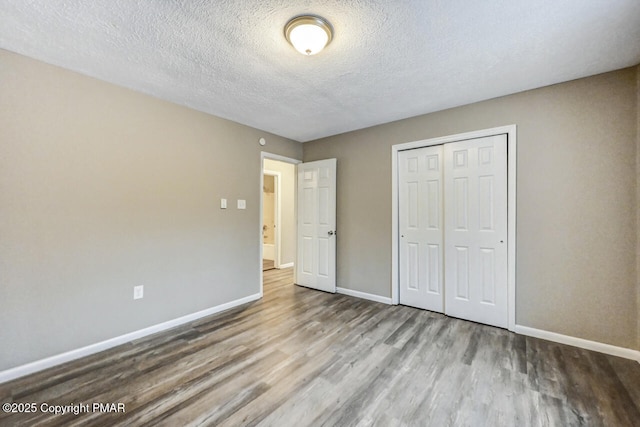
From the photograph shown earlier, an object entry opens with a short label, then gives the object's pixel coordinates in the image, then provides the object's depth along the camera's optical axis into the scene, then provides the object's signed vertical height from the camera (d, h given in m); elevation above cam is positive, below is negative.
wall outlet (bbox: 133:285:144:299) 2.62 -0.78
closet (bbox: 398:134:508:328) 2.82 -0.14
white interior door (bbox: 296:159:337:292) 4.09 -0.16
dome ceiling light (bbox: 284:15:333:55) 1.68 +1.20
